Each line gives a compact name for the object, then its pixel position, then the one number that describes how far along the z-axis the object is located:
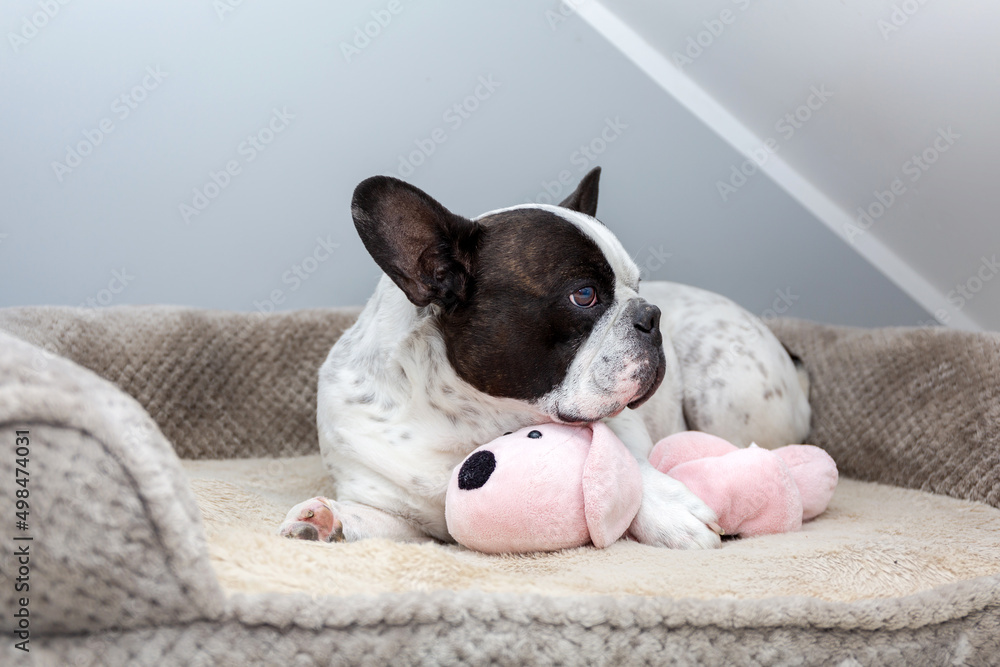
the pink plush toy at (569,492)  1.07
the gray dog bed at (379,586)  0.89
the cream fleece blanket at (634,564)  0.96
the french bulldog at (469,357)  1.13
